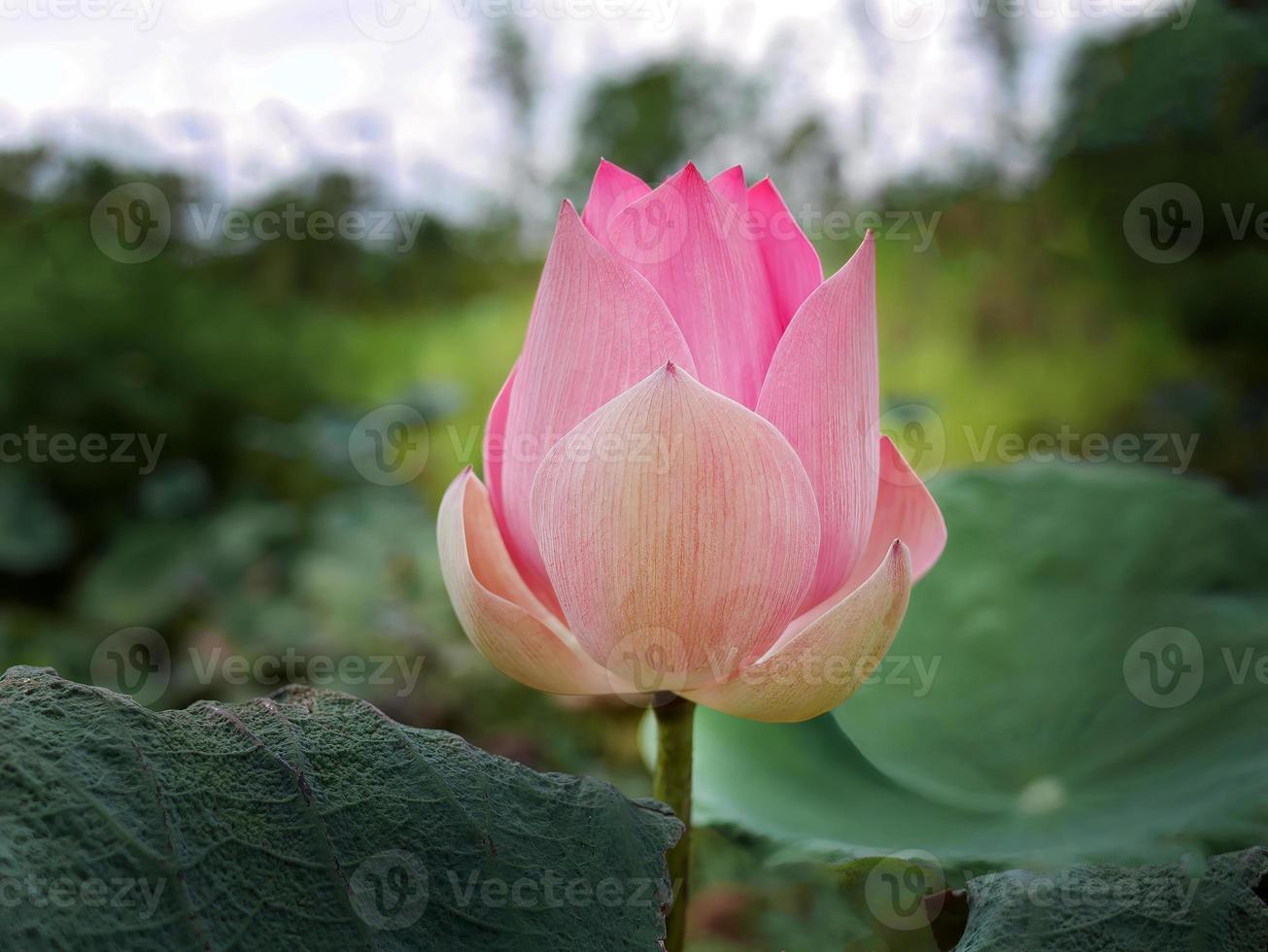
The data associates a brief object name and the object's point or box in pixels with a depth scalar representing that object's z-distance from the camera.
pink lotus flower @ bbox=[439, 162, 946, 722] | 0.26
